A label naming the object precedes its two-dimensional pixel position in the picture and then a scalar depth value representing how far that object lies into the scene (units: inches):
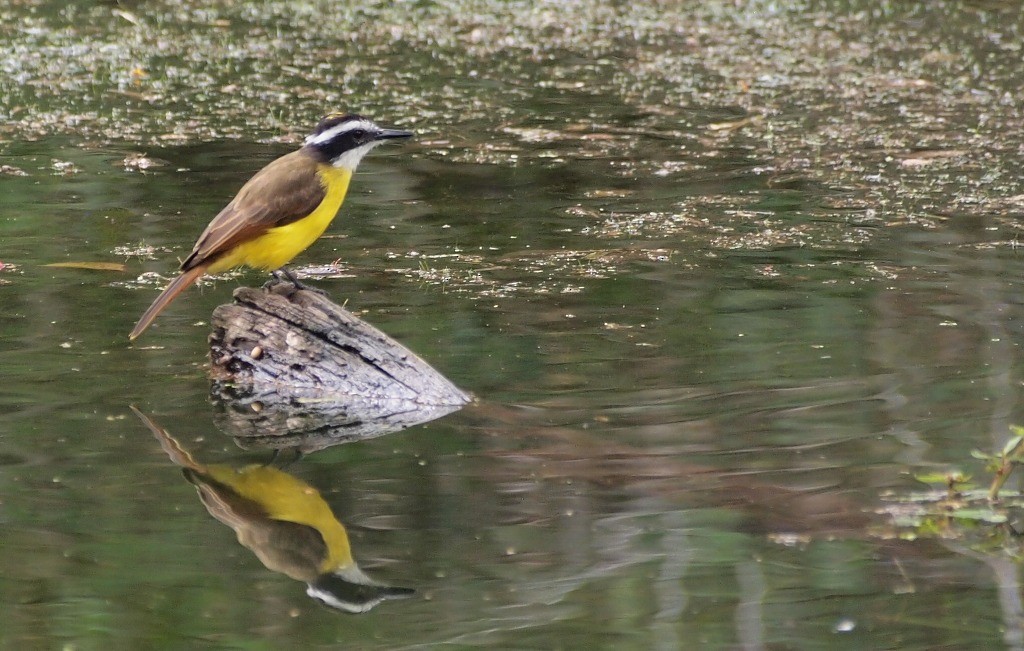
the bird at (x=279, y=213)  528.1
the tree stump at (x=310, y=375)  496.7
